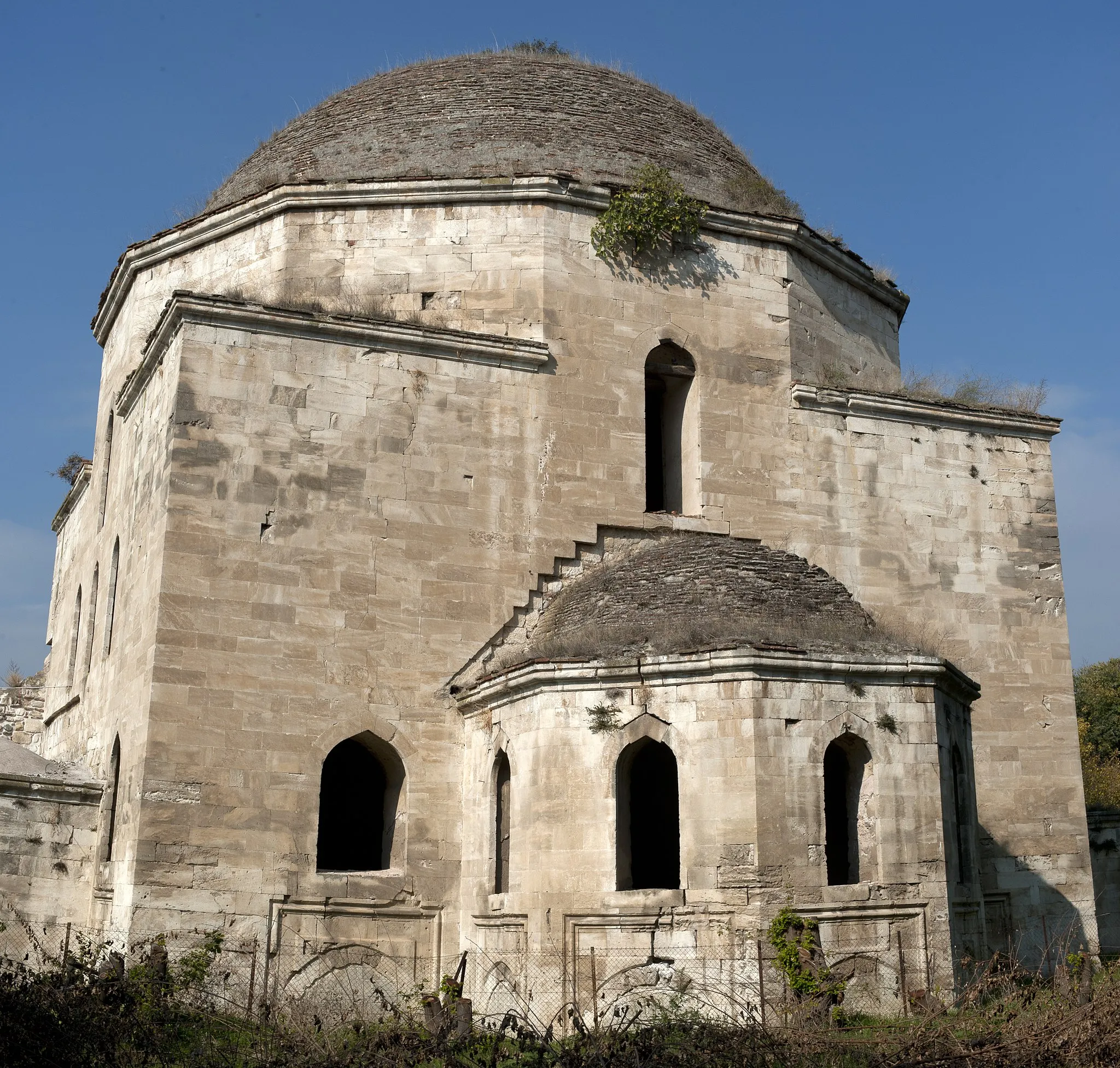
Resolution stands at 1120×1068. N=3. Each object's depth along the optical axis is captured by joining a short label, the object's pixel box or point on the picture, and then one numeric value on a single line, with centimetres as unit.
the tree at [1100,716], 3947
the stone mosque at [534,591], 1250
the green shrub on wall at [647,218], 1642
